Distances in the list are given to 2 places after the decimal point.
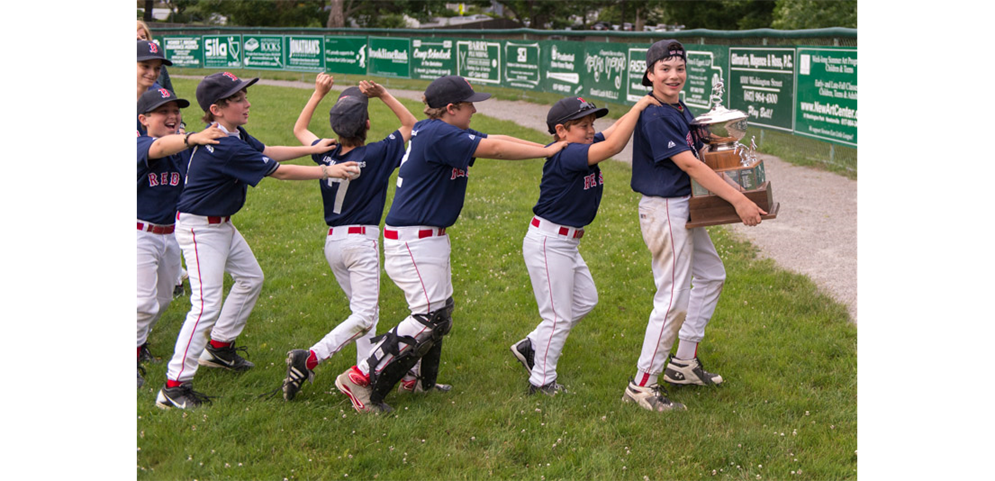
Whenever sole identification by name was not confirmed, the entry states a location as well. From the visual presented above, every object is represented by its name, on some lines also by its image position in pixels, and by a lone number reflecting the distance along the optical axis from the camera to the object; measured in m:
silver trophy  4.88
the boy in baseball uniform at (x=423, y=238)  5.13
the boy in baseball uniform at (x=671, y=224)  4.82
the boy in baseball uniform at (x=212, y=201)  5.19
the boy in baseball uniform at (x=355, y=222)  5.40
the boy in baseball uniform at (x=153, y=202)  5.53
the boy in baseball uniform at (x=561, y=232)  5.24
